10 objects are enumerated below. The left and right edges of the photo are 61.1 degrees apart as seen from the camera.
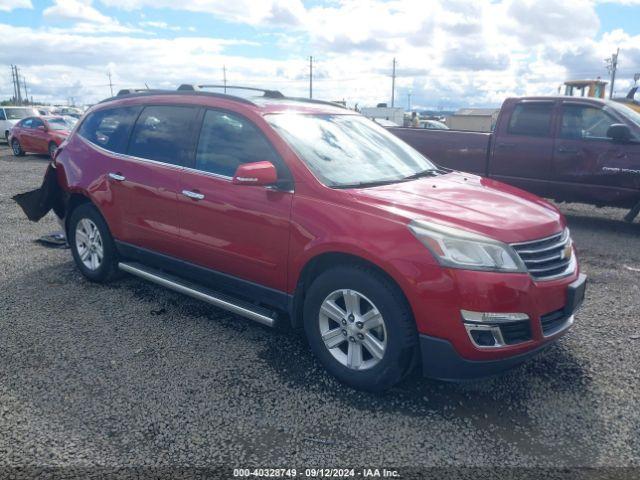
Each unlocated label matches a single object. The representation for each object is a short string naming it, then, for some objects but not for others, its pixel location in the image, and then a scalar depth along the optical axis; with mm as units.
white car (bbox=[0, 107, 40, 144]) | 23750
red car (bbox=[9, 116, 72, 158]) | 17656
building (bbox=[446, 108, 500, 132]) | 32500
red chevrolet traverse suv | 3006
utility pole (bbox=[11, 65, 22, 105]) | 83812
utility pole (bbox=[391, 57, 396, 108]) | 85044
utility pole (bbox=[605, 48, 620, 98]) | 62812
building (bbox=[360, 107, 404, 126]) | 42484
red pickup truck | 7641
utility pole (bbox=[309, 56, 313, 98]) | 76425
